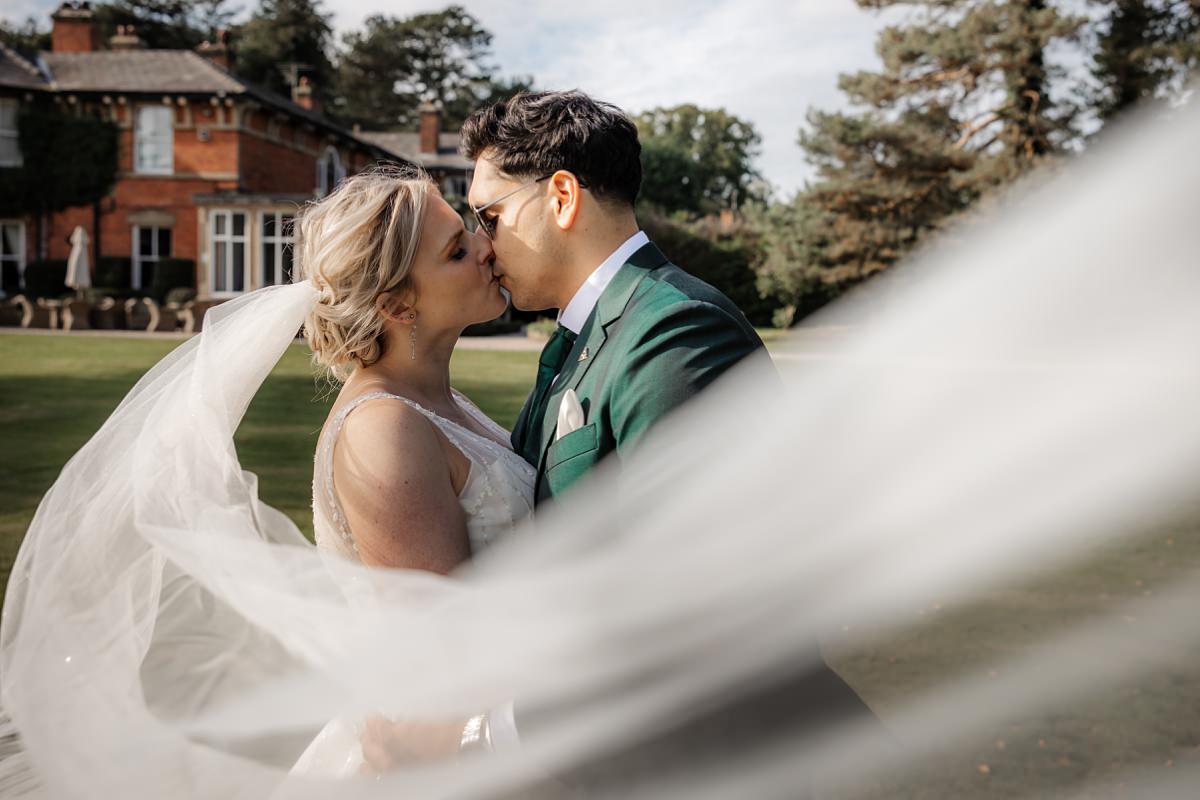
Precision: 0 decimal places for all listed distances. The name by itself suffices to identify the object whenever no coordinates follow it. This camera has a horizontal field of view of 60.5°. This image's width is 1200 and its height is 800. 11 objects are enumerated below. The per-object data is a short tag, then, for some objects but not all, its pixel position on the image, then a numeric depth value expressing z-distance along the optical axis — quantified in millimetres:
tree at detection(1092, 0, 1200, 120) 26078
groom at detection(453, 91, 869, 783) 2293
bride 2439
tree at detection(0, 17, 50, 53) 57969
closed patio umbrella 27266
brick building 31188
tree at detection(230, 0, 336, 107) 63656
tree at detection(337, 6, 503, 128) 70750
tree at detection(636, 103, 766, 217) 75625
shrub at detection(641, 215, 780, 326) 39188
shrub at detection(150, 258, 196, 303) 30672
